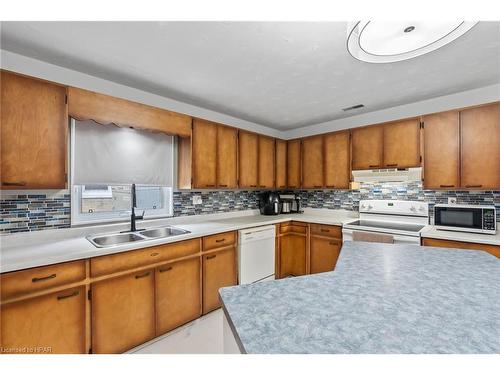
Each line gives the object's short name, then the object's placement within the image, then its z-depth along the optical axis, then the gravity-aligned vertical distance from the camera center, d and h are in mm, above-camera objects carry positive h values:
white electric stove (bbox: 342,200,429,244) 2545 -408
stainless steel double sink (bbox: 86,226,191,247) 2145 -444
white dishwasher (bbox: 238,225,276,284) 2818 -813
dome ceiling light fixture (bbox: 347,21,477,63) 1051 +738
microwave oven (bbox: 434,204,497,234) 2229 -297
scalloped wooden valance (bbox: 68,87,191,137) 1948 +735
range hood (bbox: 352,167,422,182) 2705 +176
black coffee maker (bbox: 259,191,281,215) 3783 -214
